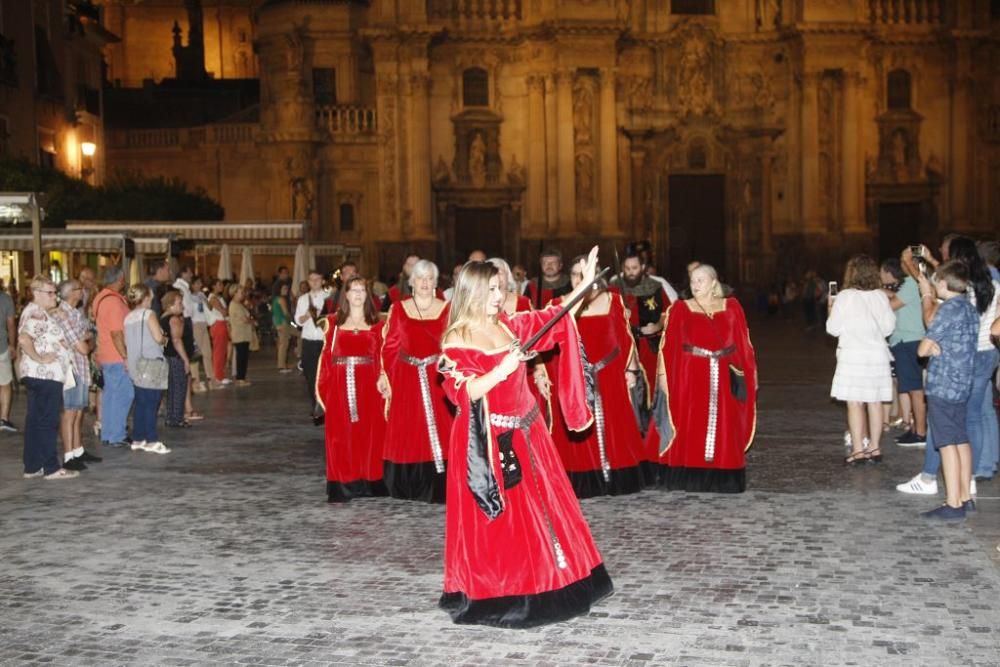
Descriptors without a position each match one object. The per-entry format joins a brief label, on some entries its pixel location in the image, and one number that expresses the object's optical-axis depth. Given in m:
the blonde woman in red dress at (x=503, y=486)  7.06
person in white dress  12.14
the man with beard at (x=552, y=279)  12.88
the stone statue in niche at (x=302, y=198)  40.53
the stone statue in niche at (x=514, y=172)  40.59
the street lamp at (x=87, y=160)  37.78
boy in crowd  9.62
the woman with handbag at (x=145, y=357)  14.08
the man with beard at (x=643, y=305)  13.45
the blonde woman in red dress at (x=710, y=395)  11.08
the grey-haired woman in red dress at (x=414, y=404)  10.98
